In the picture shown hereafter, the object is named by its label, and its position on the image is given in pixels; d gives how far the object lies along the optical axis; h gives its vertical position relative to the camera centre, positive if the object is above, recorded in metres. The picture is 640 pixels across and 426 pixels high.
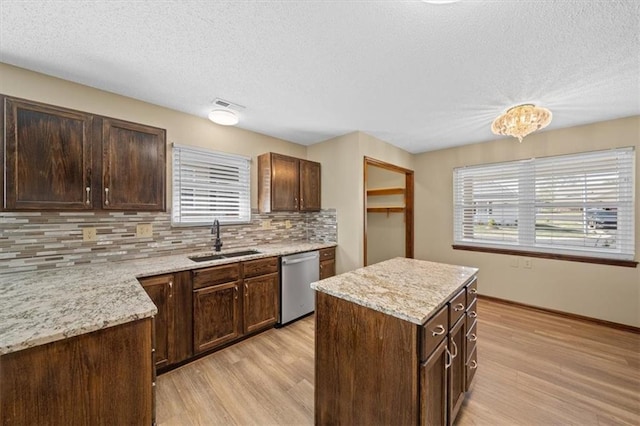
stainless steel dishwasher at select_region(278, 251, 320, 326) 2.77 -0.91
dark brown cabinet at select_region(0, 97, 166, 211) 1.55 +0.39
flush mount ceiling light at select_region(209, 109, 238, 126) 2.47 +1.02
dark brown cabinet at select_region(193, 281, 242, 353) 2.14 -1.02
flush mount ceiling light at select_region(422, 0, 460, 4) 1.12 +1.03
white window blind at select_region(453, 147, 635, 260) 2.74 +0.08
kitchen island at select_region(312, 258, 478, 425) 1.08 -0.73
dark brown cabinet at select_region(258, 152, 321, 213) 3.10 +0.38
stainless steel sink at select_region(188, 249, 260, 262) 2.47 -0.52
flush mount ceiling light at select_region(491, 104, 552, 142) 2.22 +0.89
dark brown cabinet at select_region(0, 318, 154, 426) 0.90 -0.73
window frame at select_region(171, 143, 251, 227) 2.59 +0.33
